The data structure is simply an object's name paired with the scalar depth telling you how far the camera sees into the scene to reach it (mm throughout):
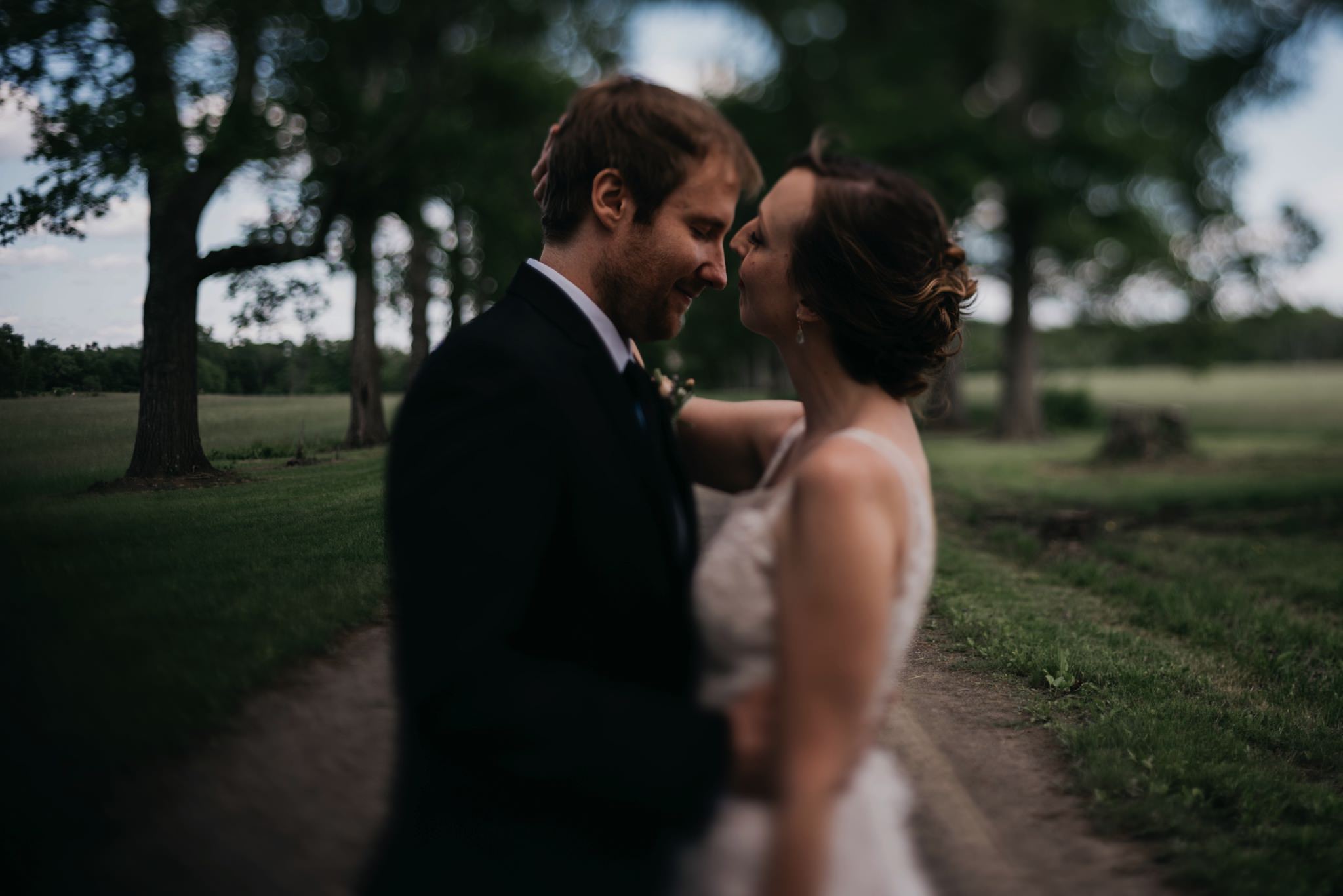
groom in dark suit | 1452
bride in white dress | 1533
